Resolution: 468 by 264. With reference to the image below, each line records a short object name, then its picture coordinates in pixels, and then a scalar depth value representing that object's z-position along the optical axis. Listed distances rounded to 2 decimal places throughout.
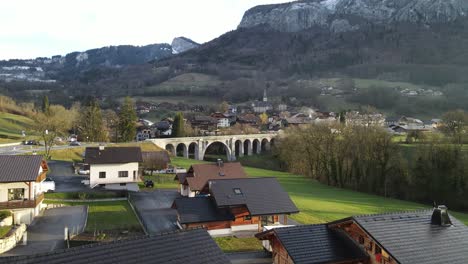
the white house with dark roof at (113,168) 45.03
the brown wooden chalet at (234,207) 29.86
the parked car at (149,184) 47.63
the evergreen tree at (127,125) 82.31
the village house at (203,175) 38.91
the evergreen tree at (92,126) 81.88
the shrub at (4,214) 29.32
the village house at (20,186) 31.09
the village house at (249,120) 132.40
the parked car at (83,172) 53.06
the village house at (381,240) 17.09
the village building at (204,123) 119.69
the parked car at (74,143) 71.26
